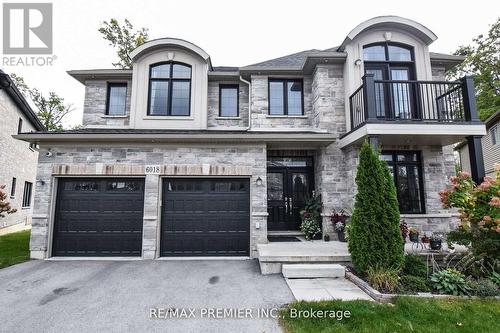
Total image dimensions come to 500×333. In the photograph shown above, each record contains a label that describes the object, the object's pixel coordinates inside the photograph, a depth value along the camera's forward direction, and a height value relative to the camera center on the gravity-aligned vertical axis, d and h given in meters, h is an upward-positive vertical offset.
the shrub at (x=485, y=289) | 4.07 -1.51
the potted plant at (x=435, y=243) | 5.70 -1.06
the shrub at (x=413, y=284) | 4.23 -1.51
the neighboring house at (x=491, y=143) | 12.71 +2.82
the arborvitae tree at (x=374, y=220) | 4.64 -0.46
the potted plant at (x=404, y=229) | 6.14 -0.81
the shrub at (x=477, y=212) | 4.66 -0.32
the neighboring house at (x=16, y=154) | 11.30 +2.19
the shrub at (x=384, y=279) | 4.24 -1.42
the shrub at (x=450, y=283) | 4.15 -1.47
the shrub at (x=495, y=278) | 4.38 -1.45
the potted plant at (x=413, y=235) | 6.02 -0.93
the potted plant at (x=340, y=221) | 7.07 -0.70
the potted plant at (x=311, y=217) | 7.42 -0.63
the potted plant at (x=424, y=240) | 6.00 -1.05
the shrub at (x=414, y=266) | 4.71 -1.35
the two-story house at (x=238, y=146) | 6.91 +1.47
